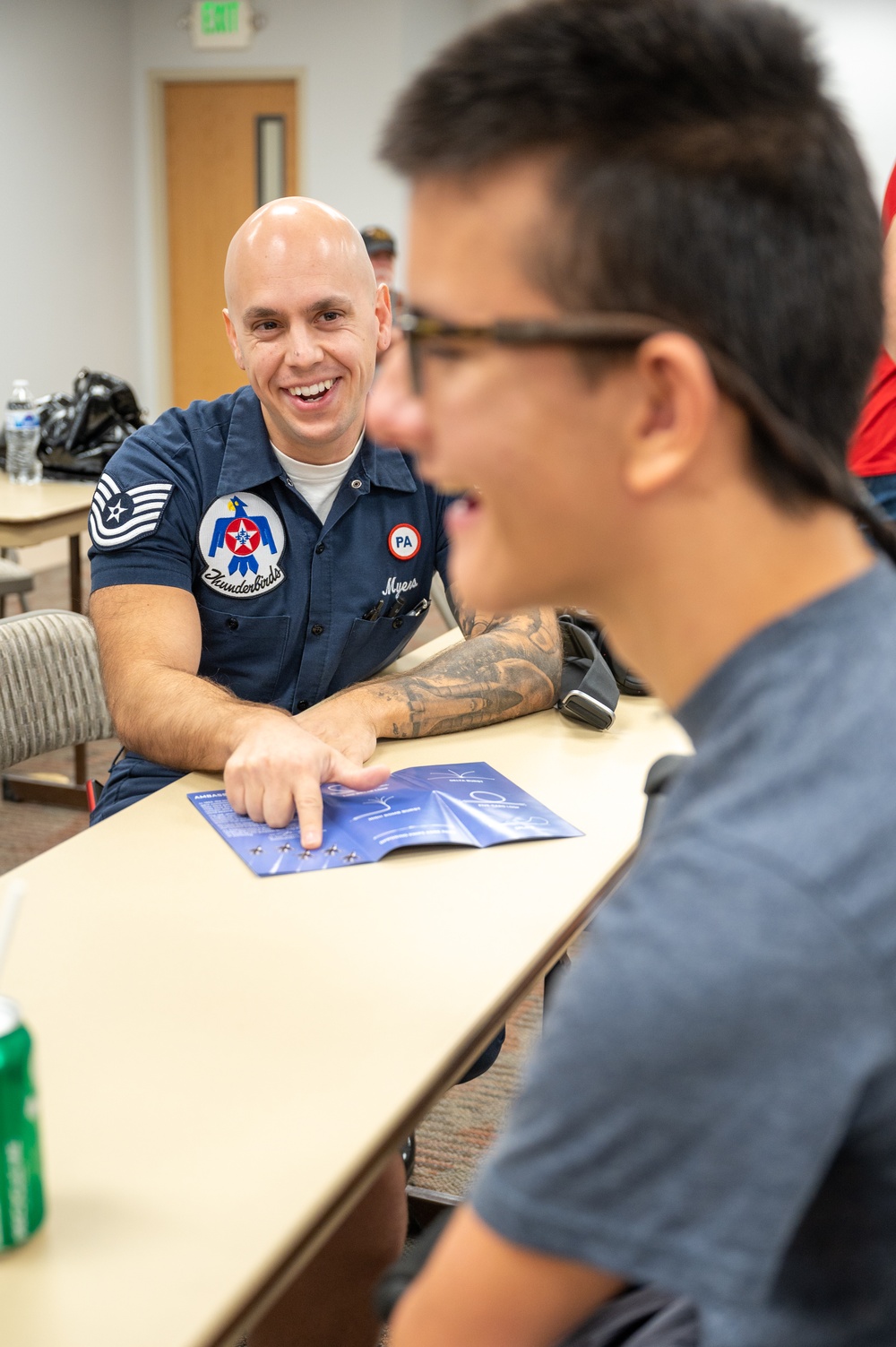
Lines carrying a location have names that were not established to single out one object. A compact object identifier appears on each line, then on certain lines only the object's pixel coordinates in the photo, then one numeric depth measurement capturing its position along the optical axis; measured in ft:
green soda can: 2.27
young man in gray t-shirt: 1.62
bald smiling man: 5.36
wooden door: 24.52
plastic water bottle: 11.71
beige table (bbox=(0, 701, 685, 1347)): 2.34
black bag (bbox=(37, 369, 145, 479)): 12.12
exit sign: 23.68
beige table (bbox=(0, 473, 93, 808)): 10.23
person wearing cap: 15.46
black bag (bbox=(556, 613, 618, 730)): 5.34
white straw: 2.29
